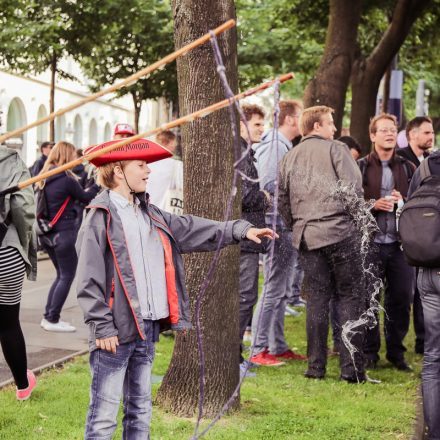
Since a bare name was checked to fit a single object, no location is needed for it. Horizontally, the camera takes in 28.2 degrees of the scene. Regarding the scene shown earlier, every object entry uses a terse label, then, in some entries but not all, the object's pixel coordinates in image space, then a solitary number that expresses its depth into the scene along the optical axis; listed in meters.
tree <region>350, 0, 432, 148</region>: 14.17
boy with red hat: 3.96
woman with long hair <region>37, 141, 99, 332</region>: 8.74
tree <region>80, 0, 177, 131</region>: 22.73
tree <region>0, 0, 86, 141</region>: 17.11
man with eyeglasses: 7.17
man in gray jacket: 6.55
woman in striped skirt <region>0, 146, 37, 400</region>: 5.39
